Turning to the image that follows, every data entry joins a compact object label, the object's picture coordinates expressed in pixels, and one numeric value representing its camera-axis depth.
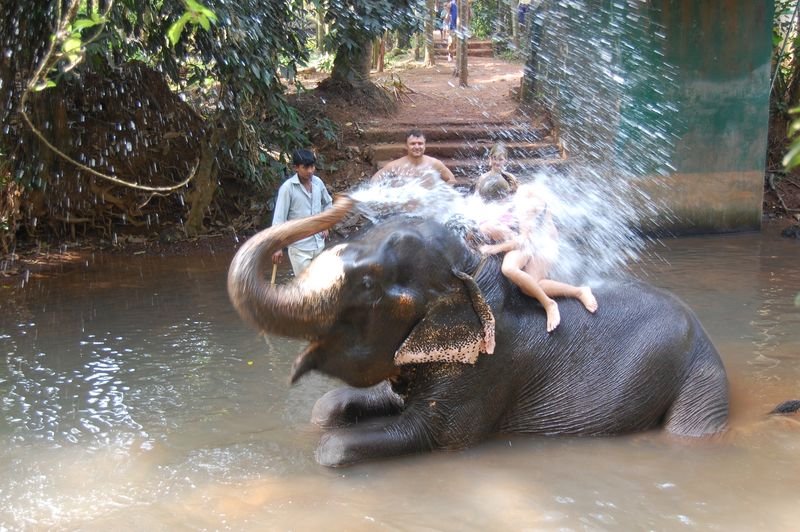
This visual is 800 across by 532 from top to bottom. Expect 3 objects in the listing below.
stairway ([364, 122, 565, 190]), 11.52
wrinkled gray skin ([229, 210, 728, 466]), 4.11
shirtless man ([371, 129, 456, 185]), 7.46
